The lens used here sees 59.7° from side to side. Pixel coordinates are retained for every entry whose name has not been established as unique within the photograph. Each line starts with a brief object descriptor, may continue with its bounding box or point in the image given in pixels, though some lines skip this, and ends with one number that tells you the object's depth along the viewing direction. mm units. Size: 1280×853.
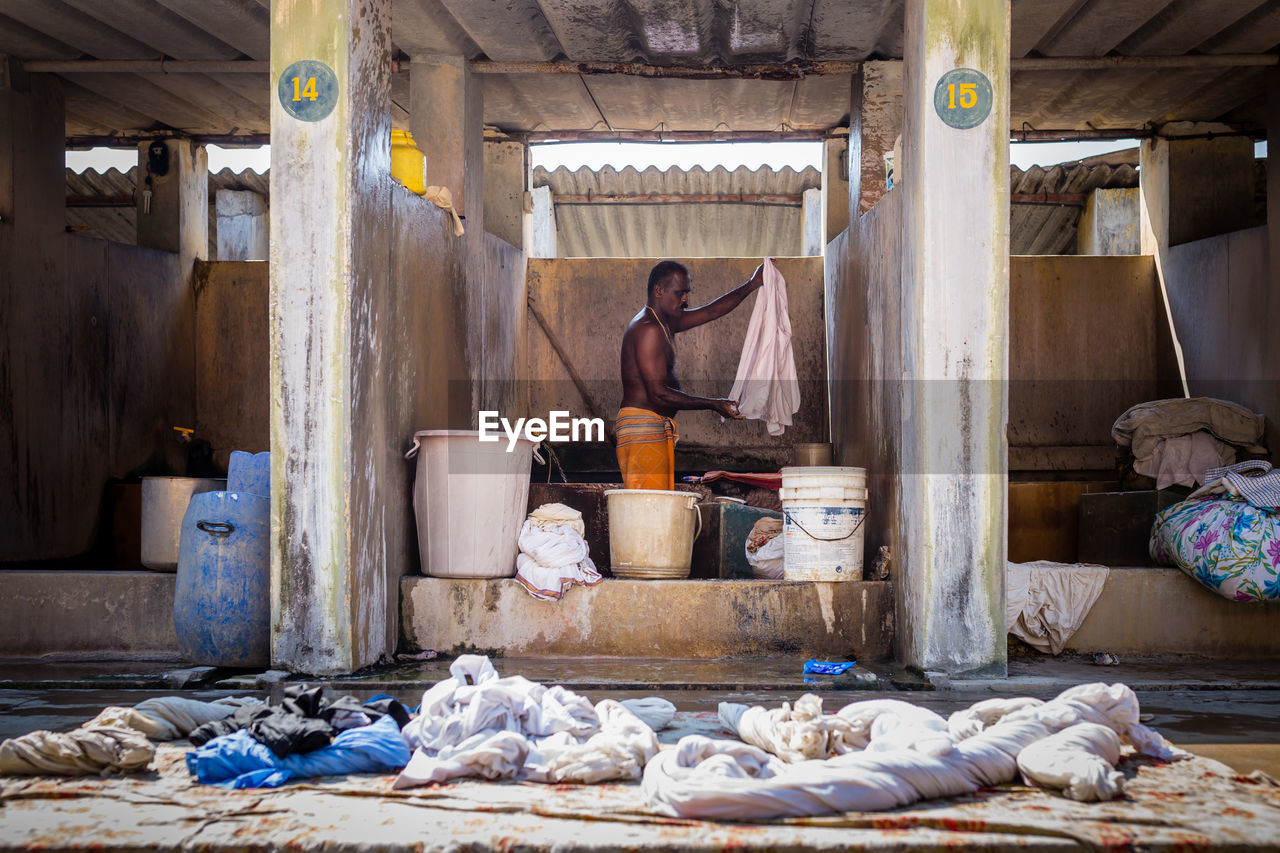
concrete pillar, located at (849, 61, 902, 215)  8141
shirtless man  7473
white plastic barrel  6168
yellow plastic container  6867
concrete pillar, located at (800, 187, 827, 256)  10761
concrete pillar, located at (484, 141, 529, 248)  9578
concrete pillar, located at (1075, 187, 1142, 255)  10844
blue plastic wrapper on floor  5590
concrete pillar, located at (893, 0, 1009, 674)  5531
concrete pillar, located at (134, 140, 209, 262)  9969
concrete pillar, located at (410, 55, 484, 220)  8078
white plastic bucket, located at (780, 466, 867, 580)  6094
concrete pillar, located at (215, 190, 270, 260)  12258
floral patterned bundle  5953
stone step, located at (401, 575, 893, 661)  6102
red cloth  8328
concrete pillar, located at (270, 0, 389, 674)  5543
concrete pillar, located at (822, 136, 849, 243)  9227
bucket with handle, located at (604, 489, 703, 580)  6301
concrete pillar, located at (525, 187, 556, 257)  11086
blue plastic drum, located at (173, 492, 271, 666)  5703
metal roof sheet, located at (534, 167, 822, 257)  10977
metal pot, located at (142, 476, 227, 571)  6582
